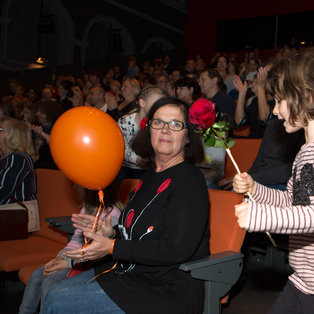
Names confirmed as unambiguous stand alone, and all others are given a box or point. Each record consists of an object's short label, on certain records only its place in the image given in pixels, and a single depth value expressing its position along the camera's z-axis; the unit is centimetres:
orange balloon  157
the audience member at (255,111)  318
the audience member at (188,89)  397
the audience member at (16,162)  288
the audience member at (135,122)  287
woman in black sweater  150
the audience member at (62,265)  208
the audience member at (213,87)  365
